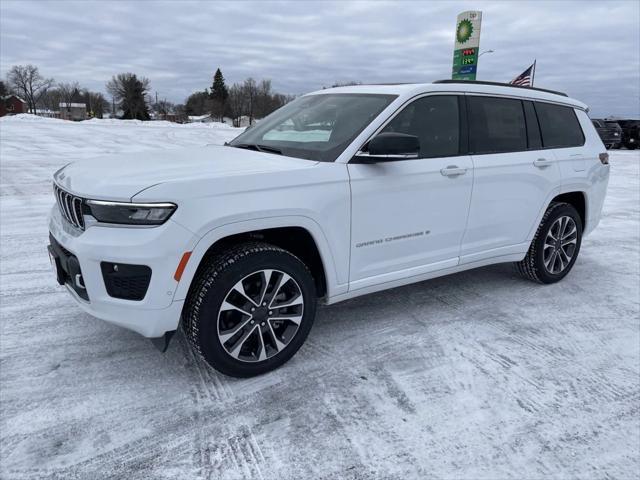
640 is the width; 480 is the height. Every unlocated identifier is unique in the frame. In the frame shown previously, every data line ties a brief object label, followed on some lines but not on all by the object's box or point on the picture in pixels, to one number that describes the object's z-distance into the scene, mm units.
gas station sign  23141
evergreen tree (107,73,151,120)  80938
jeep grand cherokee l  2541
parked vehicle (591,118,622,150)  23311
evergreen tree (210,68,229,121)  92638
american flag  22641
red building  74956
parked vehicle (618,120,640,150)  24906
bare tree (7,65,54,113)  82500
